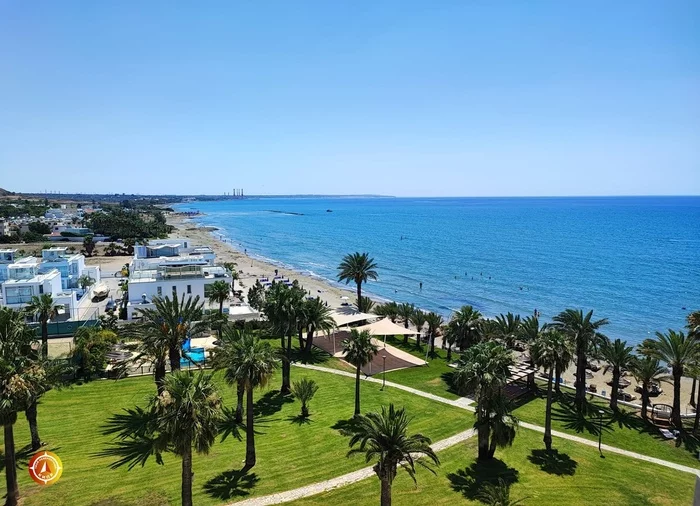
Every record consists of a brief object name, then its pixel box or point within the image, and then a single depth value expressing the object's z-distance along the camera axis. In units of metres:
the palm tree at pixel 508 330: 37.66
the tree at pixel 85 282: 61.78
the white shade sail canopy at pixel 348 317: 46.32
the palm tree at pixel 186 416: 17.12
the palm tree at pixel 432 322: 45.25
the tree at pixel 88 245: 113.81
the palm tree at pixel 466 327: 40.44
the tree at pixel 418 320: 46.66
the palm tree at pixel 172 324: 27.64
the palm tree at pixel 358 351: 29.59
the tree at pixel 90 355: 33.50
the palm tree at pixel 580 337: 33.72
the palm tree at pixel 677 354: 31.25
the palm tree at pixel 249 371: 23.33
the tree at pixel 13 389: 18.81
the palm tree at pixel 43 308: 38.41
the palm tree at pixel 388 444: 17.92
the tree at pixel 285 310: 34.84
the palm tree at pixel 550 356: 27.25
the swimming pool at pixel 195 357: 36.31
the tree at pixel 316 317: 37.53
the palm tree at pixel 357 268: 54.41
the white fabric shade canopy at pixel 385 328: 42.25
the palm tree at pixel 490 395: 24.22
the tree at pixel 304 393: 29.21
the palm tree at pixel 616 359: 33.41
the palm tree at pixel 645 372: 32.66
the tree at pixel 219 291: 46.53
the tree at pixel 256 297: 55.31
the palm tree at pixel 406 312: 49.66
